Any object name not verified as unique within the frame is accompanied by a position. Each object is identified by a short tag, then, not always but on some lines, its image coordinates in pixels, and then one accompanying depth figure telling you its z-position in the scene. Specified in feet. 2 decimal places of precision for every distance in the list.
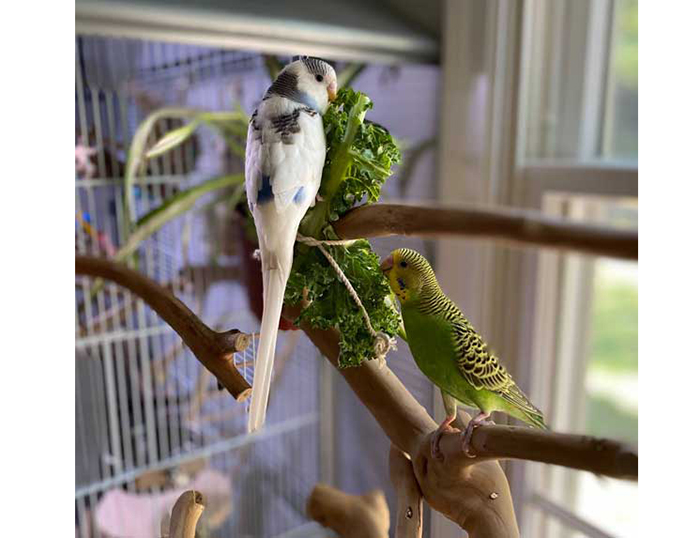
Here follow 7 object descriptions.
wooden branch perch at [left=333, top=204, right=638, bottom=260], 0.45
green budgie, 0.66
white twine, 0.73
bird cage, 1.91
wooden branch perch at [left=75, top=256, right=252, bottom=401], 0.79
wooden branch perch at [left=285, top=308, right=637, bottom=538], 0.52
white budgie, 0.66
